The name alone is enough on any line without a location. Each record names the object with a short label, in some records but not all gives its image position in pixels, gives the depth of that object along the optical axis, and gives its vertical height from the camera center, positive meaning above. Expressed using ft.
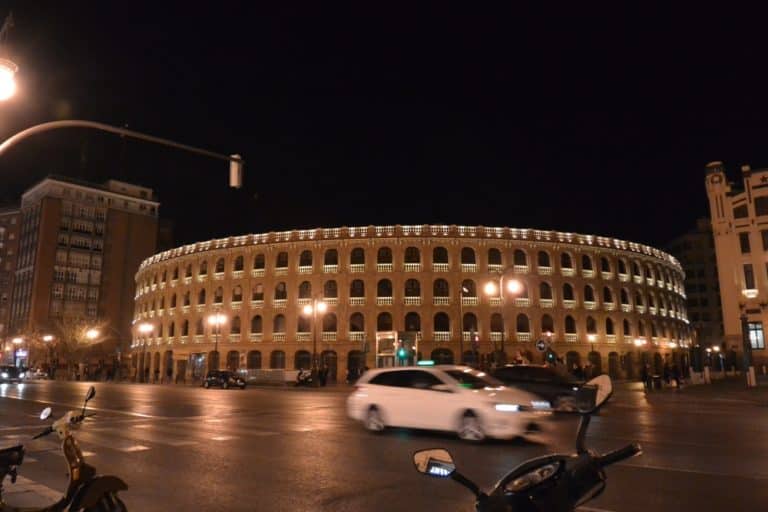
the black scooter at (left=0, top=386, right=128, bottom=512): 14.56 -2.98
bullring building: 170.71 +19.79
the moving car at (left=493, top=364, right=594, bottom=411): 64.69 -2.06
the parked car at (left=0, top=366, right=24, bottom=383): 152.46 -2.12
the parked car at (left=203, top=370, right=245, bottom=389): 138.41 -3.63
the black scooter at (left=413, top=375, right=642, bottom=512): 9.50 -1.94
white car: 38.63 -2.79
